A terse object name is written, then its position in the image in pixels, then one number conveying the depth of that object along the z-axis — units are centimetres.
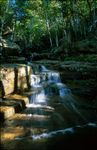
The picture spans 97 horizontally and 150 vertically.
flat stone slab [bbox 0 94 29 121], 479
